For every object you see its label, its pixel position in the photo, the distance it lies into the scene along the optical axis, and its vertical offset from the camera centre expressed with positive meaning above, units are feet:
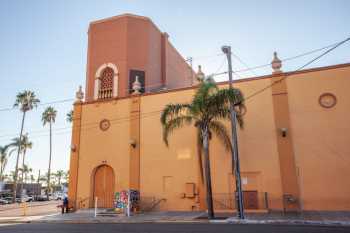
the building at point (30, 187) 268.21 +0.60
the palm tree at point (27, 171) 351.95 +19.05
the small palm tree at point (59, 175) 406.41 +16.19
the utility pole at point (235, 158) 50.18 +4.30
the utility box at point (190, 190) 67.41 -1.10
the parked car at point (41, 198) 188.65 -6.23
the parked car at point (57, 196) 216.54 -6.09
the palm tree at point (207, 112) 53.62 +12.98
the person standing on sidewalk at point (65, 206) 75.82 -4.52
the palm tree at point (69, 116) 164.49 +37.55
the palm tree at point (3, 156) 194.08 +21.44
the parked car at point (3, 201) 153.67 -6.36
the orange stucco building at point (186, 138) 60.29 +10.20
